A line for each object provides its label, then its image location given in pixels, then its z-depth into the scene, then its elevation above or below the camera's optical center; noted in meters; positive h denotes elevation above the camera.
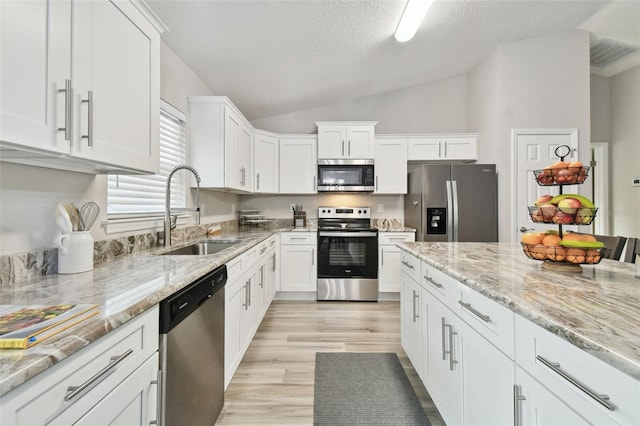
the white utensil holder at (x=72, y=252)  1.19 -0.17
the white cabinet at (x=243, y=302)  1.75 -0.67
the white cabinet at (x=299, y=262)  3.61 -0.61
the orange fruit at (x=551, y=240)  1.17 -0.10
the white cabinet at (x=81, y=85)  0.82 +0.48
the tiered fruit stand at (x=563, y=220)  1.11 -0.02
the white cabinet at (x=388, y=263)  3.56 -0.61
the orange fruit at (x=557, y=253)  1.15 -0.15
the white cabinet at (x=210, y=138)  2.59 +0.73
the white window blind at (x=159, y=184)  1.74 +0.22
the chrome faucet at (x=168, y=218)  1.96 -0.03
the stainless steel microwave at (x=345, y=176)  3.76 +0.54
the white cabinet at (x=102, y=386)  0.54 -0.41
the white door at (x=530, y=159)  3.29 +0.69
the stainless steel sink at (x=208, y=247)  2.27 -0.27
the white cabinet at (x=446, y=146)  3.80 +0.96
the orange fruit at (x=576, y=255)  1.11 -0.16
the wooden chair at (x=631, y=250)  1.74 -0.22
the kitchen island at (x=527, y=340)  0.59 -0.35
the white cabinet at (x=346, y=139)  3.74 +1.04
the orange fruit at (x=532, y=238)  1.22 -0.10
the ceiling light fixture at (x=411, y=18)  2.19 +1.70
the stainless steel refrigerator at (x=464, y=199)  3.37 +0.21
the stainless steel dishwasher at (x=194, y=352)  1.01 -0.59
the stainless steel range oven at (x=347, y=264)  3.56 -0.62
